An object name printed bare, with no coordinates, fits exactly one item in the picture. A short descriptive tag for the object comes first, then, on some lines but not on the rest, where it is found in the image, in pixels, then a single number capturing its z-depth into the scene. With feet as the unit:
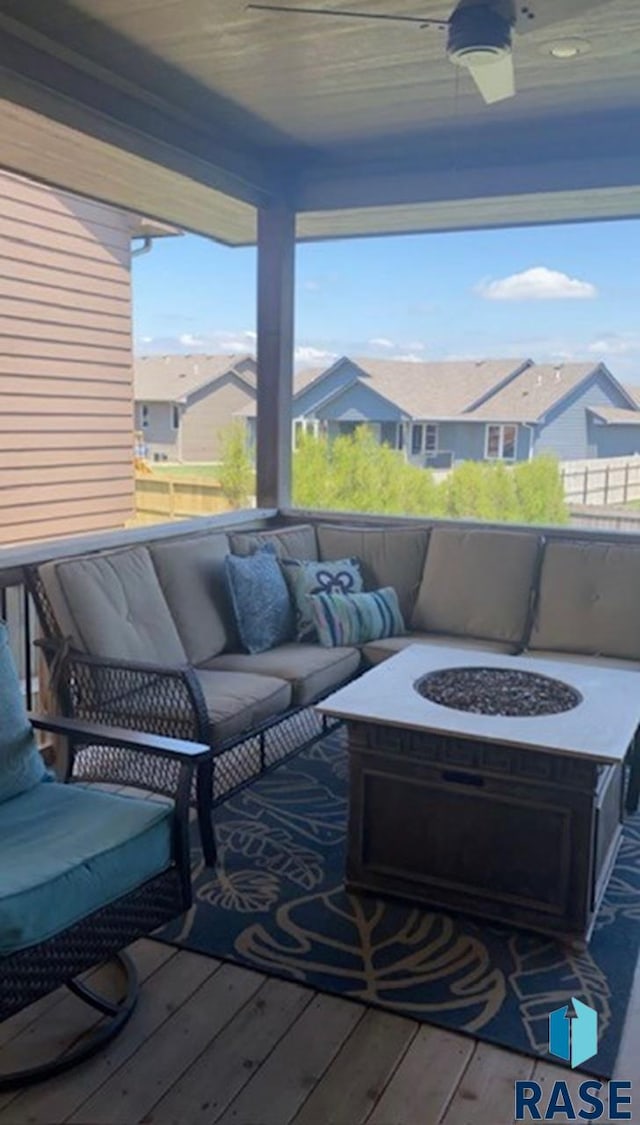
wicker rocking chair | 5.34
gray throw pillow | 12.97
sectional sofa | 9.50
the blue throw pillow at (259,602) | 12.31
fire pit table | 7.45
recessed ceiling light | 10.25
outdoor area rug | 6.66
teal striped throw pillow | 12.71
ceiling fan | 8.03
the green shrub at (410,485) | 15.72
